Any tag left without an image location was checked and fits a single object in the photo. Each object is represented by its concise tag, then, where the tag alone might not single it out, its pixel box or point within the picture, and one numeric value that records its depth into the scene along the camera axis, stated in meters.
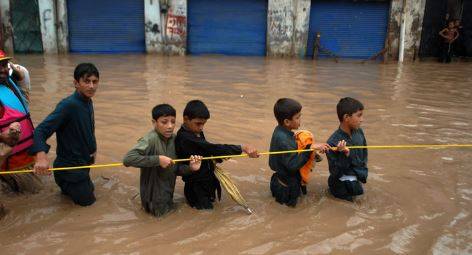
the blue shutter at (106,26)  16.84
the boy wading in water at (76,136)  3.68
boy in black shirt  3.66
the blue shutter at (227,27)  17.08
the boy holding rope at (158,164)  3.49
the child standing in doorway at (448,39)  16.88
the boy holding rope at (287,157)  3.85
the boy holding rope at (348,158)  3.97
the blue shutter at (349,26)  16.81
